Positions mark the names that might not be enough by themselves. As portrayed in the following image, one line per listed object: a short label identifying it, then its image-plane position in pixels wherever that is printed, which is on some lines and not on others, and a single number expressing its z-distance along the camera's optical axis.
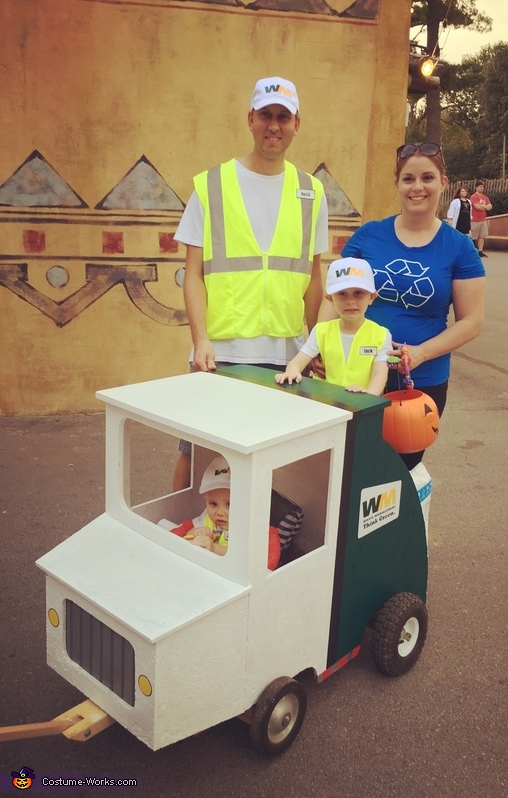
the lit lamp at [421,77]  7.60
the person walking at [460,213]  16.25
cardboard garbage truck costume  2.00
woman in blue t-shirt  2.79
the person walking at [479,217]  19.39
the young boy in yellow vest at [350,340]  2.71
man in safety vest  2.92
